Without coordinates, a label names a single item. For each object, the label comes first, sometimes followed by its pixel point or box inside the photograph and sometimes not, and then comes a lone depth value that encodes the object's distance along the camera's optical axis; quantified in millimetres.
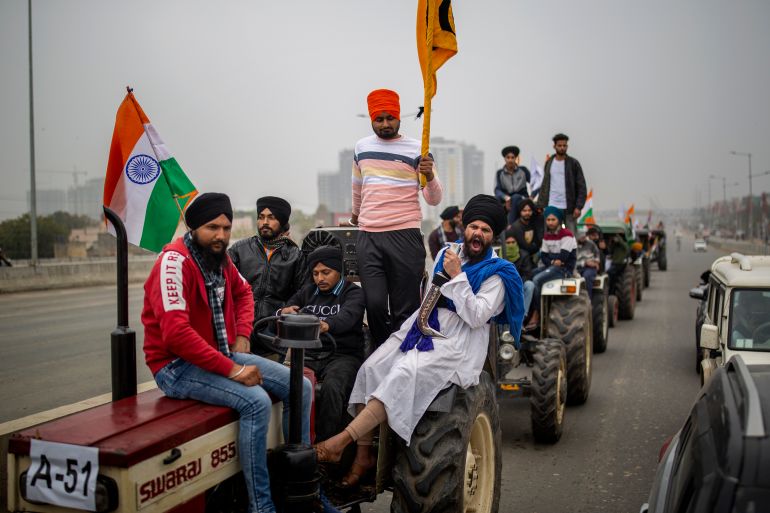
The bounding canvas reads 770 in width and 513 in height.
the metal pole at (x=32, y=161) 25703
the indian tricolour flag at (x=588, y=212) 19575
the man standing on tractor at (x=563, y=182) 11867
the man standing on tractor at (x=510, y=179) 11703
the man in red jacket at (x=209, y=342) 3598
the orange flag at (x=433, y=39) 5016
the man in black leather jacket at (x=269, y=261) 5652
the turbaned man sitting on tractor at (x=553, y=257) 9336
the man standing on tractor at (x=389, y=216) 5352
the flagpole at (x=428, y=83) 4934
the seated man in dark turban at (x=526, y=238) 9641
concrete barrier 22922
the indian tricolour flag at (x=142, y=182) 4645
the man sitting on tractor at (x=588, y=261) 13250
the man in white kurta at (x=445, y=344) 4258
